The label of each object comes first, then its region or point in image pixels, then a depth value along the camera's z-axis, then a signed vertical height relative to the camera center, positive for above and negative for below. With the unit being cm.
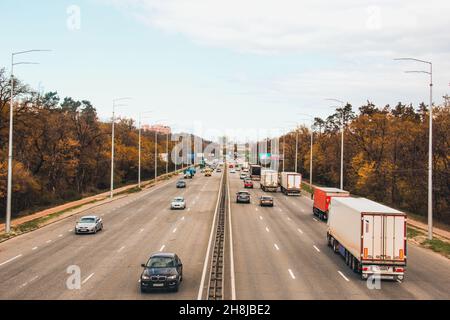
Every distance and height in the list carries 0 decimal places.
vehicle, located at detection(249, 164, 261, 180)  10731 -326
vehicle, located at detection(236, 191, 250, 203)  6256 -487
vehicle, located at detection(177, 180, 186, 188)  8869 -470
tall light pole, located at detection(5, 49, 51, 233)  3838 -210
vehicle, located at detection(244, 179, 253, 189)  8900 -456
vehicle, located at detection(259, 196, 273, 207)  5893 -499
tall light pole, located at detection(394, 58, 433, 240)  3609 -135
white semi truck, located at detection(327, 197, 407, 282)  2348 -380
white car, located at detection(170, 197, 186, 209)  5600 -507
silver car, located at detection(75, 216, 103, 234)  3869 -514
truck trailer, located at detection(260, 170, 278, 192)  8144 -367
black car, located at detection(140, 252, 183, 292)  2089 -474
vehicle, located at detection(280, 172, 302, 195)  7538 -369
